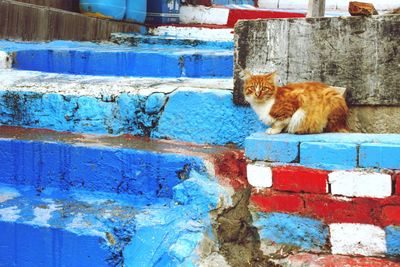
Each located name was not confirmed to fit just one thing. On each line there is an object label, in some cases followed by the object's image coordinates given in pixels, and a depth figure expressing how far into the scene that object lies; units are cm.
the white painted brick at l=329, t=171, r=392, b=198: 441
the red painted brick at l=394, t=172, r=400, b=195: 439
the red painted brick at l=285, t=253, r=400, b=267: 440
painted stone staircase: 448
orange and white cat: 470
